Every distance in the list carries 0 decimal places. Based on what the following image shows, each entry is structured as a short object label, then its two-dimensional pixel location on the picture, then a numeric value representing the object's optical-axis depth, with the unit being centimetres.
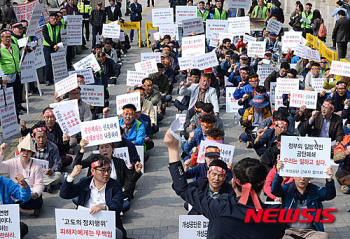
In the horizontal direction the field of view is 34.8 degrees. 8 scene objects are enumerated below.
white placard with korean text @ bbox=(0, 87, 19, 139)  1286
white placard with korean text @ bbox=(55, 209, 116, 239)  676
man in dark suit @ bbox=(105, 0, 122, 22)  2511
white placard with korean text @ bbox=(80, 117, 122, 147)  897
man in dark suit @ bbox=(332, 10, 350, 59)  2116
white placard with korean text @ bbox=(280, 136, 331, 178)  711
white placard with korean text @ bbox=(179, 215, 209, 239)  693
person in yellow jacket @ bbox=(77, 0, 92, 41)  2467
